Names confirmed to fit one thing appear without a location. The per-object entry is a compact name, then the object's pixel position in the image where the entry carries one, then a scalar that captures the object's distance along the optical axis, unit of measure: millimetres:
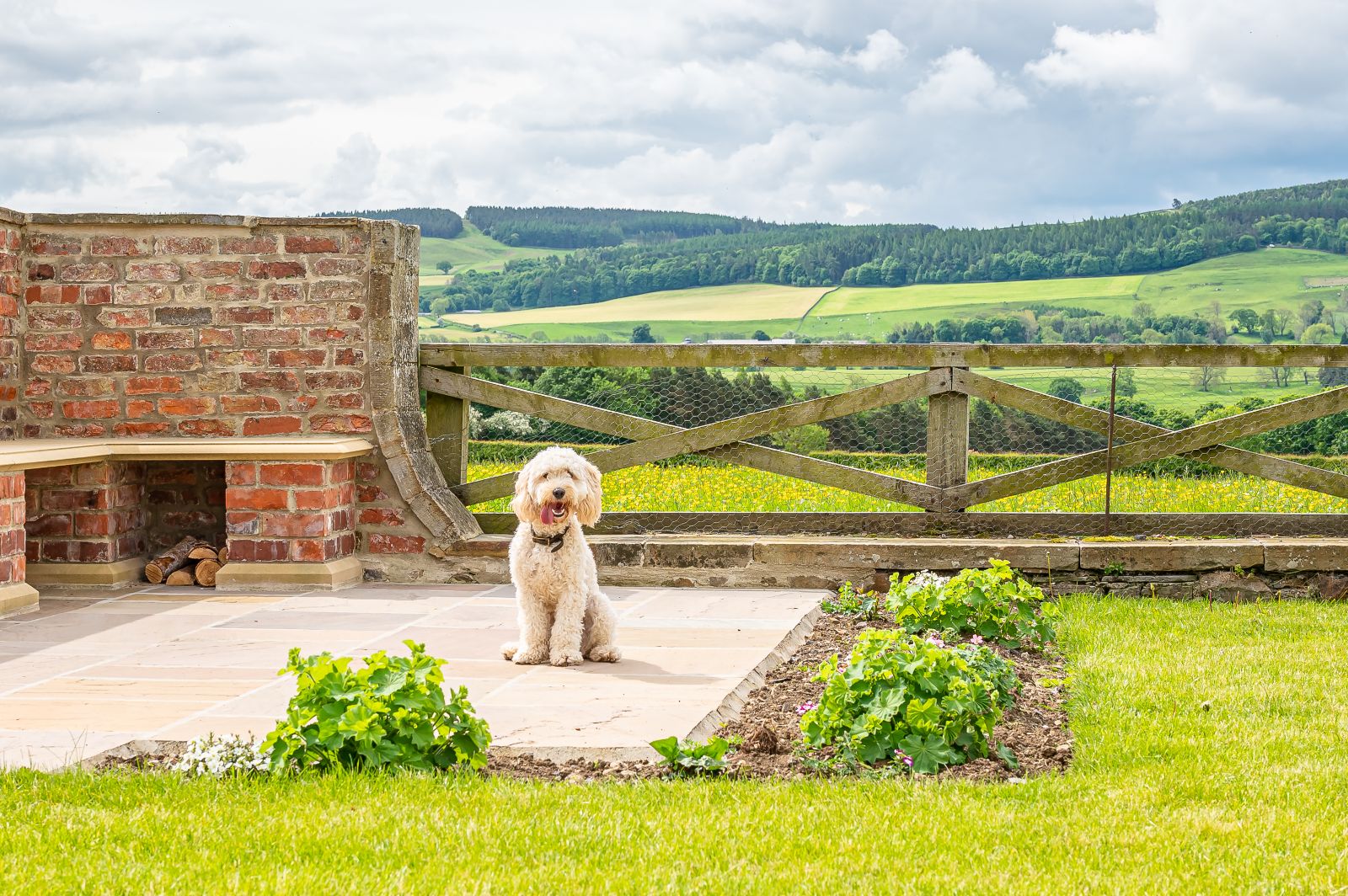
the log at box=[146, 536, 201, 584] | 7922
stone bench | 7621
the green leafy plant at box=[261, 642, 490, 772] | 3949
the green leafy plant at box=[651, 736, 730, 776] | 4043
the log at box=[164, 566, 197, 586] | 7902
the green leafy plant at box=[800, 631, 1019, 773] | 4141
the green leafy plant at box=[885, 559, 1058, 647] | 6059
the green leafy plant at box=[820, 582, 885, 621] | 6977
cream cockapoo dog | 5473
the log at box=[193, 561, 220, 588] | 7863
